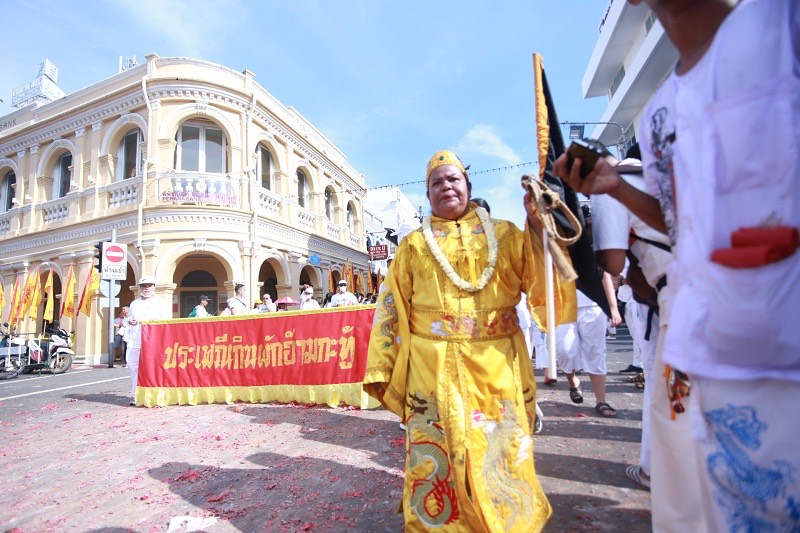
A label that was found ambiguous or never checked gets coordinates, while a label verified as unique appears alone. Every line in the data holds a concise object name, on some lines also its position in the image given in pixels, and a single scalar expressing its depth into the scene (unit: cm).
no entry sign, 1157
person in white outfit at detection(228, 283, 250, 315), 823
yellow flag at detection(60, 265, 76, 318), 1352
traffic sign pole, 1242
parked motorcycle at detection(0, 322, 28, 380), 1038
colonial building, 1321
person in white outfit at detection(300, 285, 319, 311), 833
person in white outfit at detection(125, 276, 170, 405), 634
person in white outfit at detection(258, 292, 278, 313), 998
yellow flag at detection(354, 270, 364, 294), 2088
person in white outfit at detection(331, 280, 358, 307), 872
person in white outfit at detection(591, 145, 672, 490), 145
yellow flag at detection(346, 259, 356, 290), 1969
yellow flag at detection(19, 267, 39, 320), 1456
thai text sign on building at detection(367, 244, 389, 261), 2078
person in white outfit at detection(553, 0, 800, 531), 76
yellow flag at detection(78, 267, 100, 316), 1353
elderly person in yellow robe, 183
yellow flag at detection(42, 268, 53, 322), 1402
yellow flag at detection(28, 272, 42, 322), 1455
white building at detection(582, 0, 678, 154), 1599
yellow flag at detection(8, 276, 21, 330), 1478
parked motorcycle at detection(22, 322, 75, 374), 1103
